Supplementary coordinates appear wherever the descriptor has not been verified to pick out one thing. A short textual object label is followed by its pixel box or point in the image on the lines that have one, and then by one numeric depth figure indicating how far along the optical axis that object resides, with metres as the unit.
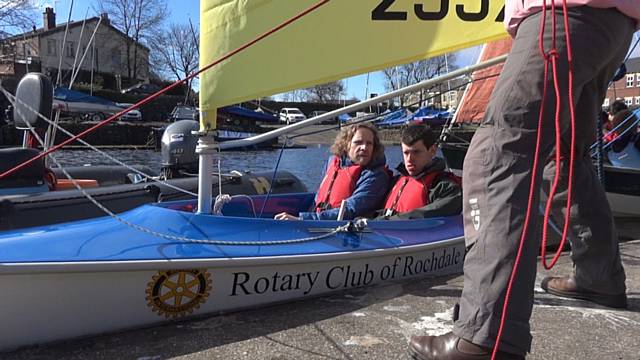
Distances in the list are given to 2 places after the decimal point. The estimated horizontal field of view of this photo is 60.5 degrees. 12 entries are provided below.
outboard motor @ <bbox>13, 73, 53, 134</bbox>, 5.35
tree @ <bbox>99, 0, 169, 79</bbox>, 47.48
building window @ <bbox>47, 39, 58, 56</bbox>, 56.16
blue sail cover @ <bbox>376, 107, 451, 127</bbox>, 25.64
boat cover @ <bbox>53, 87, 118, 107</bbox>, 30.79
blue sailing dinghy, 2.56
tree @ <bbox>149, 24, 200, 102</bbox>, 55.03
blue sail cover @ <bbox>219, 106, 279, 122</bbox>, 33.86
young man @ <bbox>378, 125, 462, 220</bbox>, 4.05
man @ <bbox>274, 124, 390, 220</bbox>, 4.21
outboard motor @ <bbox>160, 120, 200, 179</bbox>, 7.56
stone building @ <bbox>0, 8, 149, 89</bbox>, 50.06
